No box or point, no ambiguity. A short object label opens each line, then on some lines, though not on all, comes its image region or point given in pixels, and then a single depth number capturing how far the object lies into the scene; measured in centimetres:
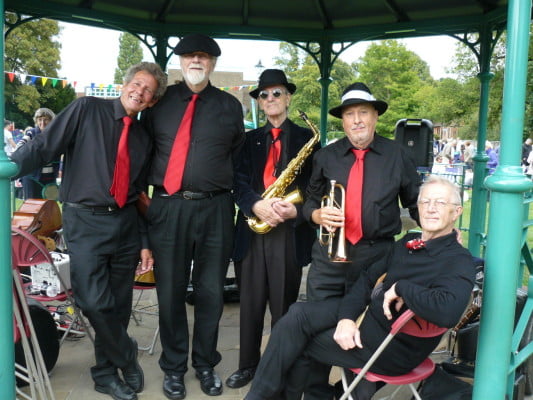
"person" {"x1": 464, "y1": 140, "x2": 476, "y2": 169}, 2035
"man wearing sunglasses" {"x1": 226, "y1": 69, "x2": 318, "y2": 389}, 369
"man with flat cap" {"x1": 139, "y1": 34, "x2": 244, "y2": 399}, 345
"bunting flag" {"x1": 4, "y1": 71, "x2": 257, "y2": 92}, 1706
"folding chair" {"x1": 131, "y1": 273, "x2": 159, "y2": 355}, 432
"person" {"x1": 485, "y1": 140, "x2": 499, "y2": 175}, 1602
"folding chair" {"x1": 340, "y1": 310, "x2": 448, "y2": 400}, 251
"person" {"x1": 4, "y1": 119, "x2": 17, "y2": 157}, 1317
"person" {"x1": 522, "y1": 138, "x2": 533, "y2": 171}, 1916
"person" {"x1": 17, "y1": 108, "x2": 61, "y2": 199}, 747
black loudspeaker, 819
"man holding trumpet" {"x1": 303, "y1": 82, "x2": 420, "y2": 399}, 313
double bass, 481
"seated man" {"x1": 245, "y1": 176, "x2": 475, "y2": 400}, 253
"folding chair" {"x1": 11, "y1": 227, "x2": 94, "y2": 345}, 314
